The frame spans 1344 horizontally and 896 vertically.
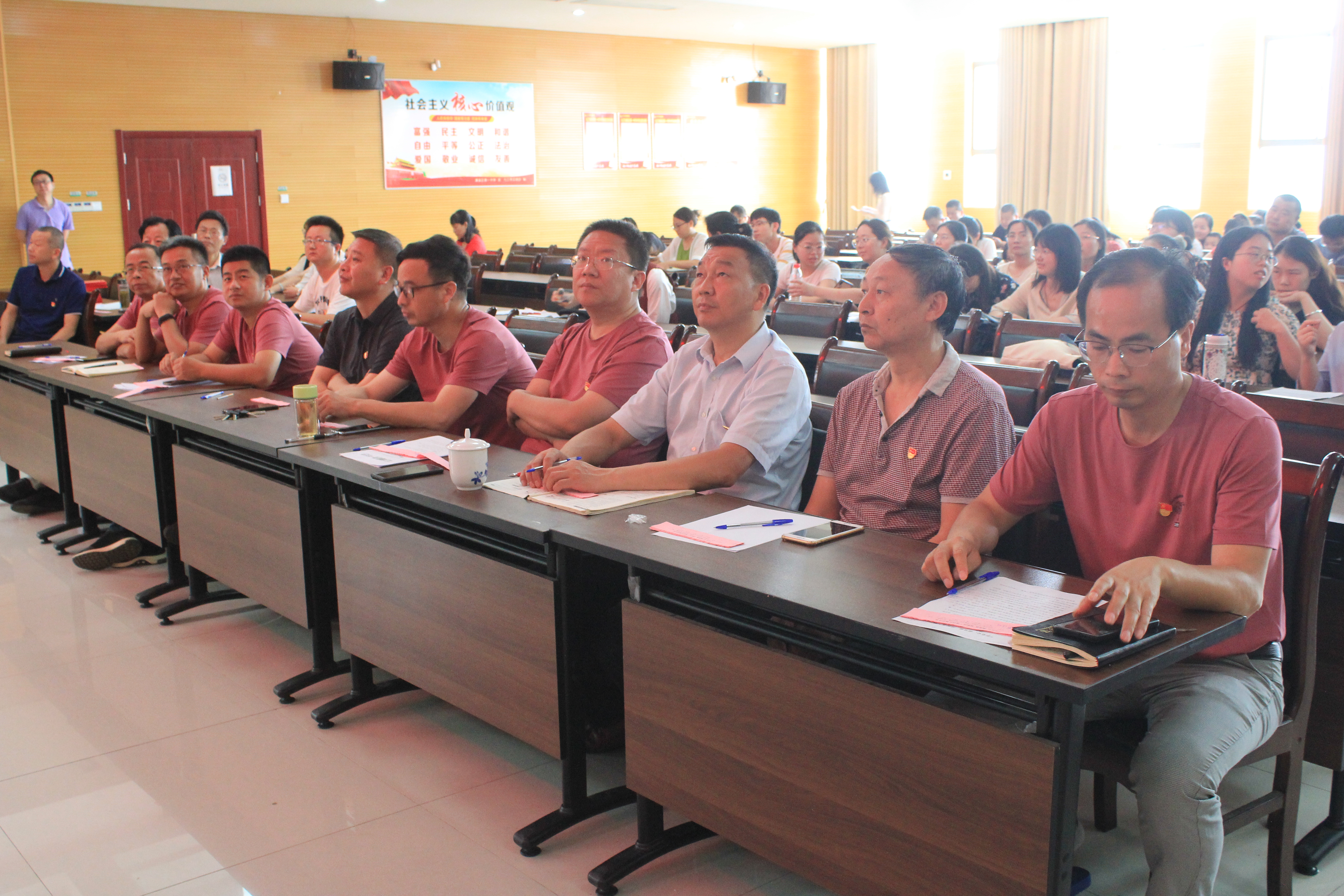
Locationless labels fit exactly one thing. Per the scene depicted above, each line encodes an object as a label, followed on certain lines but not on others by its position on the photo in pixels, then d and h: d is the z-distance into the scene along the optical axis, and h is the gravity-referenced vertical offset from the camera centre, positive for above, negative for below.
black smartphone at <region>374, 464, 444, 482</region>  2.55 -0.51
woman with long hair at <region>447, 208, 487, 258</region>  10.14 +0.17
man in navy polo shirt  5.88 -0.24
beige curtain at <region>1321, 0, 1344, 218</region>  10.39 +0.80
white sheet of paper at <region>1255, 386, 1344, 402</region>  2.88 -0.42
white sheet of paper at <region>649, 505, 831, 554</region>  2.03 -0.53
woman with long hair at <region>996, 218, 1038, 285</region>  6.61 -0.04
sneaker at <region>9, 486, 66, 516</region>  4.93 -1.09
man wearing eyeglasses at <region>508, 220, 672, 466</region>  3.00 -0.28
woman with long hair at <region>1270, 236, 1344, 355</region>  4.08 -0.17
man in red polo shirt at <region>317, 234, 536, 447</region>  3.19 -0.34
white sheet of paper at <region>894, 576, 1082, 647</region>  1.57 -0.53
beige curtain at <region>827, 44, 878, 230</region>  14.48 +1.53
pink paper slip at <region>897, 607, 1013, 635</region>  1.53 -0.53
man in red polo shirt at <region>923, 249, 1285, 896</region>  1.59 -0.46
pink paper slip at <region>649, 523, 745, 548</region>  1.98 -0.52
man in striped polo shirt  2.20 -0.35
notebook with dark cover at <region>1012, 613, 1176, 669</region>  1.41 -0.52
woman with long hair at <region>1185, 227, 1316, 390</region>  3.75 -0.28
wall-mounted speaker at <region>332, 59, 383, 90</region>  11.17 +1.79
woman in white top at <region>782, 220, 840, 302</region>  6.79 -0.10
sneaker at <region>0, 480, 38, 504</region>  5.08 -1.06
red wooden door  10.35 +0.74
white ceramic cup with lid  2.39 -0.46
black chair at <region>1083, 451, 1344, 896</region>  1.76 -0.77
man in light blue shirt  2.45 -0.40
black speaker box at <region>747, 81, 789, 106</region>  14.03 +1.95
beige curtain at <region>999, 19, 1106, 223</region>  12.28 +1.39
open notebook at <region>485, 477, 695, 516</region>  2.23 -0.52
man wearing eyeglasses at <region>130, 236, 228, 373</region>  4.52 -0.22
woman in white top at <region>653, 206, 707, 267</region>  9.46 +0.04
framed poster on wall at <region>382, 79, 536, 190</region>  11.84 +1.28
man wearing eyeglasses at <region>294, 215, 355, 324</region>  5.63 -0.10
